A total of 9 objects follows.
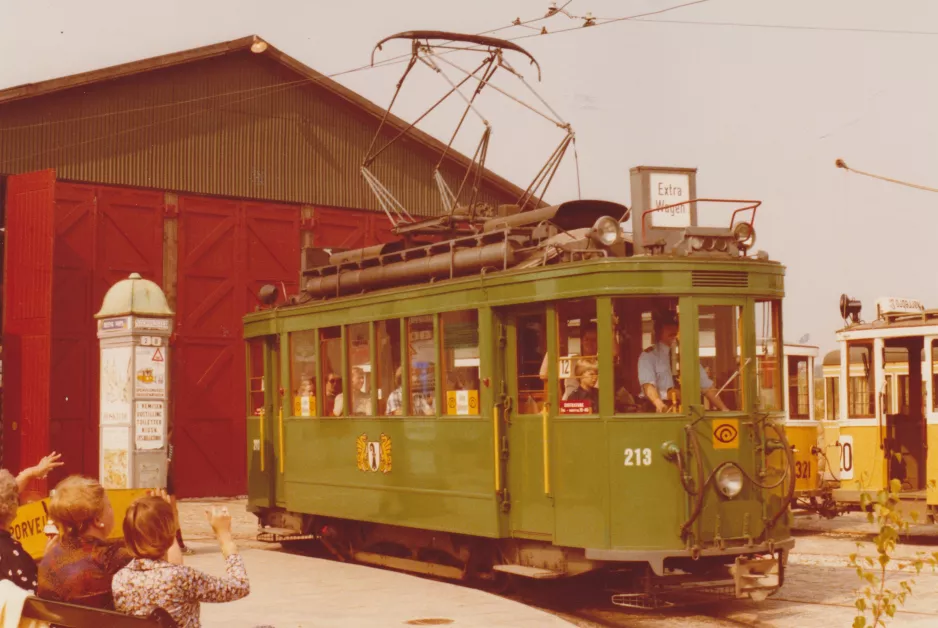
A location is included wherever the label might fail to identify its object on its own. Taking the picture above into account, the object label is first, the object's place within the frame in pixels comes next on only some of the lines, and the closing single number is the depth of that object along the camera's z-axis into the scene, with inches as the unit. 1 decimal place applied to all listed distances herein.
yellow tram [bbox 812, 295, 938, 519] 716.0
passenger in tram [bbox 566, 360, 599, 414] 440.5
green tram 428.1
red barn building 951.0
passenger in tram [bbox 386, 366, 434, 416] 517.4
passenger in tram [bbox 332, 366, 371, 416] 559.5
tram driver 433.7
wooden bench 227.9
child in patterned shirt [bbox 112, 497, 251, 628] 227.0
